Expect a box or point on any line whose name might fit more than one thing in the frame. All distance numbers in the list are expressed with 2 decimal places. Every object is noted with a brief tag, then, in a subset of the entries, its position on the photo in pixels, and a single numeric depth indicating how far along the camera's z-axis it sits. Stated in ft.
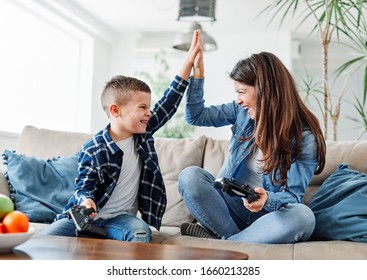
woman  6.11
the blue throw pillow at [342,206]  6.11
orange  3.93
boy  6.24
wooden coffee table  3.71
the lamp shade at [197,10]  11.66
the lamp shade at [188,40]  12.66
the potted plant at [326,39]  9.29
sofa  5.50
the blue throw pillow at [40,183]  7.29
